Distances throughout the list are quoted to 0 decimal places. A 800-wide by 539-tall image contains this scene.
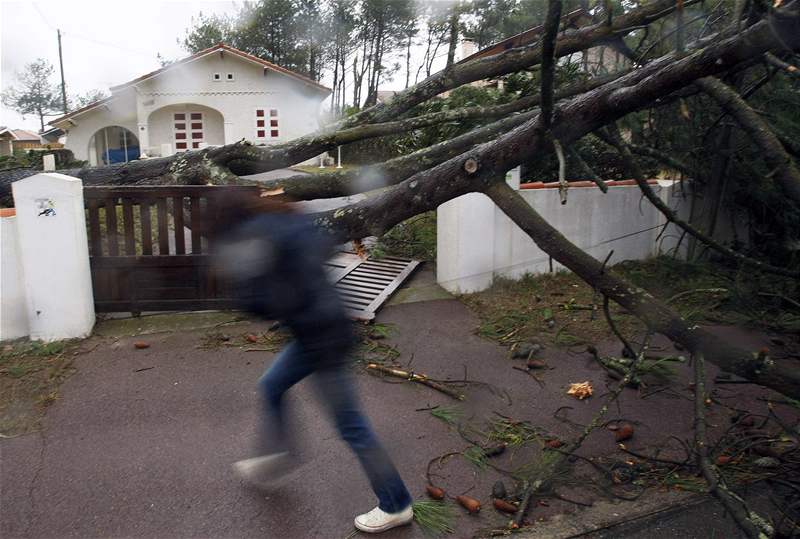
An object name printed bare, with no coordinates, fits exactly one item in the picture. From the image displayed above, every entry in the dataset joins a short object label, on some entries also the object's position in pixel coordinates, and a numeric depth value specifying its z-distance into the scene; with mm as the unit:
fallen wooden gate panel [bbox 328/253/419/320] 6438
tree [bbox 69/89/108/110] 28097
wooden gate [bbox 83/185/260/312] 5926
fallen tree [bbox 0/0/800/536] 3062
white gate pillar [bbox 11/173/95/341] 5141
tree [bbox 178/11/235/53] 12490
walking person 2617
